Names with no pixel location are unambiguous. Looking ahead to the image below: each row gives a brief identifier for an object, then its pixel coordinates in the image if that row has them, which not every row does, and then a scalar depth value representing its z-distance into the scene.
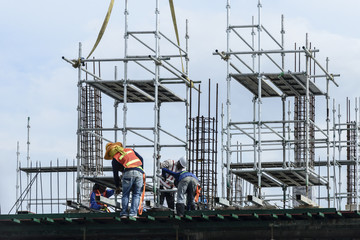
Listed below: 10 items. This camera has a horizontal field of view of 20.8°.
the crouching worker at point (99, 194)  31.42
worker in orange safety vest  28.39
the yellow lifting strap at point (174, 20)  33.85
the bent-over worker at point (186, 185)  29.42
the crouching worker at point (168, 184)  32.00
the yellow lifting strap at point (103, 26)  34.21
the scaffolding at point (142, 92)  31.20
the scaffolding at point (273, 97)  32.03
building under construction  27.94
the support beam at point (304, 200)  28.02
